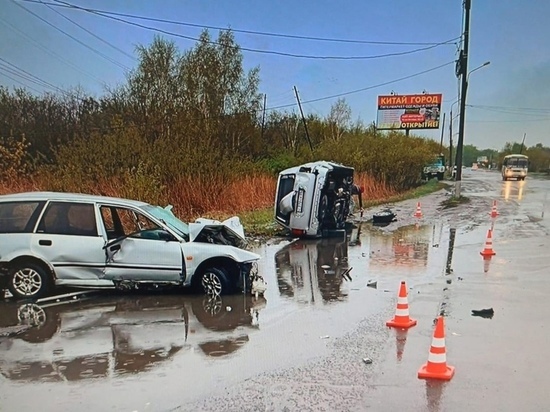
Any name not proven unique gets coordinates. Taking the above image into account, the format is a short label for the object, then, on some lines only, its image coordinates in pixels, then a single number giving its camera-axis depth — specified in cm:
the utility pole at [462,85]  2606
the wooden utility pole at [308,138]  3385
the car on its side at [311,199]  1584
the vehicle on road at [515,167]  5266
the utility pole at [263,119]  3750
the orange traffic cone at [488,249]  1270
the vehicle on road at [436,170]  4886
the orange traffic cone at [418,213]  2189
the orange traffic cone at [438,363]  517
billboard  5928
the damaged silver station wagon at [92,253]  816
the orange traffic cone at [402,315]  698
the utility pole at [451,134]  7319
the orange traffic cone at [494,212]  2059
